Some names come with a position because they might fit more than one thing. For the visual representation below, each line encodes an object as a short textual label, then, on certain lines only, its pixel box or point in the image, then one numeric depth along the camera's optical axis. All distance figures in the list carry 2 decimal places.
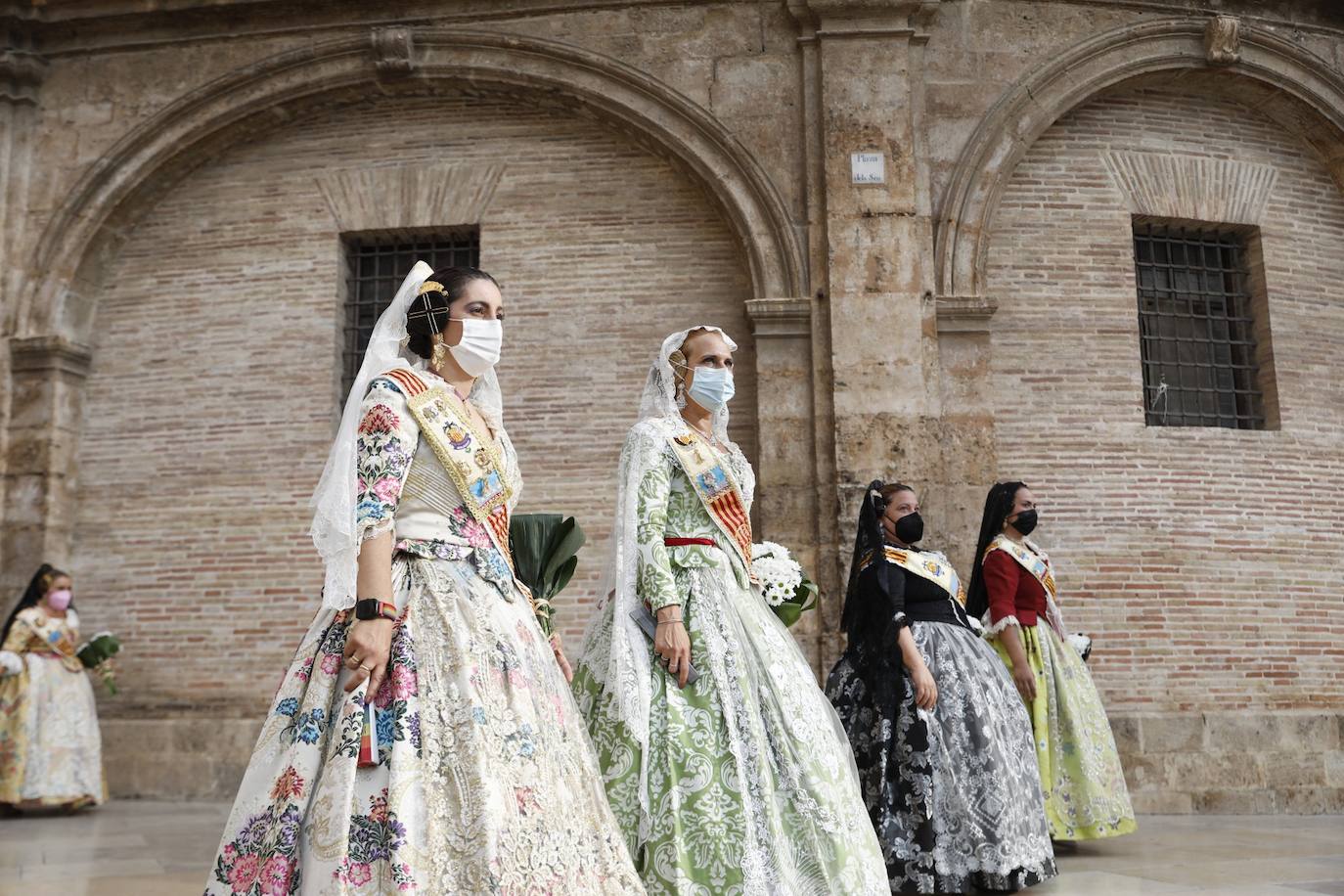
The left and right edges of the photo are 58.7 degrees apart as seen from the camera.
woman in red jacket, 5.71
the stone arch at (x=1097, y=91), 8.46
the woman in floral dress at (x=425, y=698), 2.51
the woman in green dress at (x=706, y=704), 3.44
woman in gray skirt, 4.59
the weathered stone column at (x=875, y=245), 7.98
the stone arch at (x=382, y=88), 8.64
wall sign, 8.34
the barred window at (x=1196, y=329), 8.99
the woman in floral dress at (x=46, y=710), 7.96
